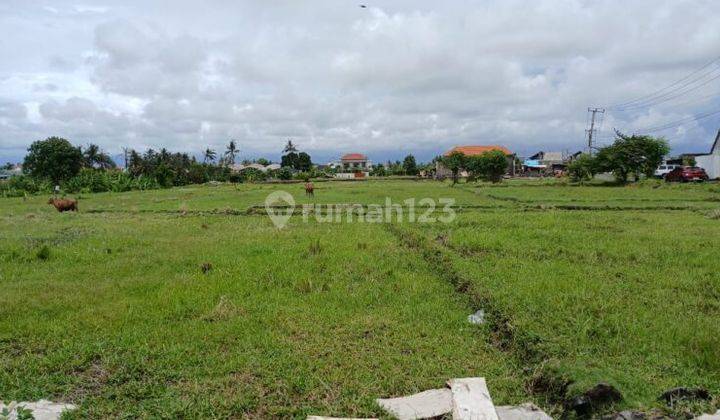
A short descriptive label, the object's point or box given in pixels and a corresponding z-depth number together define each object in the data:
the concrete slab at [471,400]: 4.00
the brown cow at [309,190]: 29.22
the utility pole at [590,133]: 58.84
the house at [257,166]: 88.63
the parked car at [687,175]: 37.47
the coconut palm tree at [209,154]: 89.47
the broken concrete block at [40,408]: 4.14
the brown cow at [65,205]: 20.84
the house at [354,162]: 111.69
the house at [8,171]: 82.31
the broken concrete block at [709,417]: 3.83
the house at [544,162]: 79.45
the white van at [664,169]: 51.88
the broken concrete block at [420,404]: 4.19
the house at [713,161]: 43.73
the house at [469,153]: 72.06
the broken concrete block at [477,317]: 6.38
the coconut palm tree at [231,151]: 96.12
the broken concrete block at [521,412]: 4.14
